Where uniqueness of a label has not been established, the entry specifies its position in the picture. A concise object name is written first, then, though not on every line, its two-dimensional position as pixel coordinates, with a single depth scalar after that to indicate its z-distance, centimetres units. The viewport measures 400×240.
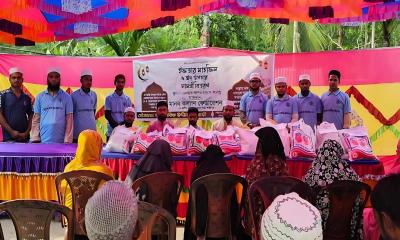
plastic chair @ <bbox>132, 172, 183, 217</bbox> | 303
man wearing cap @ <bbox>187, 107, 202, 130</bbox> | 564
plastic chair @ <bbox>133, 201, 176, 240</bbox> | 215
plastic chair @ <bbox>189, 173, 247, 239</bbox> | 293
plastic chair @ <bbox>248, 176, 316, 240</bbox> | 271
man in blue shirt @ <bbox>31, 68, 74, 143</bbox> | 560
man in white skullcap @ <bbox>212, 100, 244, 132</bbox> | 571
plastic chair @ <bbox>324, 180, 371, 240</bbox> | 278
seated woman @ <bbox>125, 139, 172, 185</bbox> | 343
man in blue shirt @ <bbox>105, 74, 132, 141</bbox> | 651
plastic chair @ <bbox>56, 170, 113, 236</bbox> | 303
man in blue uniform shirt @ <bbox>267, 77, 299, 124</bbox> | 594
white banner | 701
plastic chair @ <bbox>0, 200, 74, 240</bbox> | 228
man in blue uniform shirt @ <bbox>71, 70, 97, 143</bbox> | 599
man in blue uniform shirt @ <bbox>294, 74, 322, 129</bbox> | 607
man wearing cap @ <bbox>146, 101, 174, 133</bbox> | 559
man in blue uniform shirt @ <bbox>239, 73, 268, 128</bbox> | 627
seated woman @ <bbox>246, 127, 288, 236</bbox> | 329
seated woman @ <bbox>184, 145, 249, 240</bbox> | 295
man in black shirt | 559
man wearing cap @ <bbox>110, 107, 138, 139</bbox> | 553
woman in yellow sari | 334
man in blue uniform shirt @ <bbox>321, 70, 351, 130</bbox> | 601
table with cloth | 451
